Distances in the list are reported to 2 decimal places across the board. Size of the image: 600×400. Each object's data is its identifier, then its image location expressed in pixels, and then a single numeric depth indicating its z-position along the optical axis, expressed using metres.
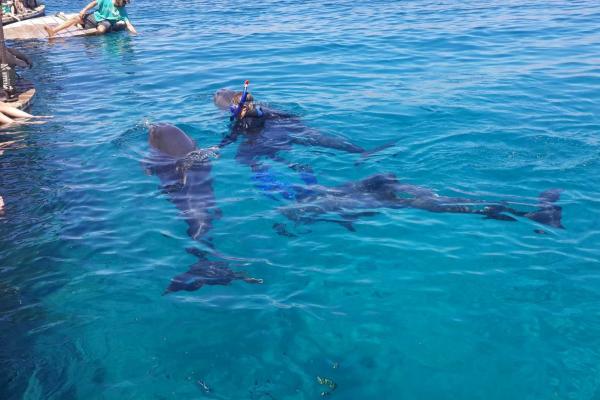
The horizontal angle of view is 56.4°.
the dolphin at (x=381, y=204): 8.66
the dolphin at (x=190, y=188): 7.36
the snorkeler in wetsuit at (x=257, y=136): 10.88
